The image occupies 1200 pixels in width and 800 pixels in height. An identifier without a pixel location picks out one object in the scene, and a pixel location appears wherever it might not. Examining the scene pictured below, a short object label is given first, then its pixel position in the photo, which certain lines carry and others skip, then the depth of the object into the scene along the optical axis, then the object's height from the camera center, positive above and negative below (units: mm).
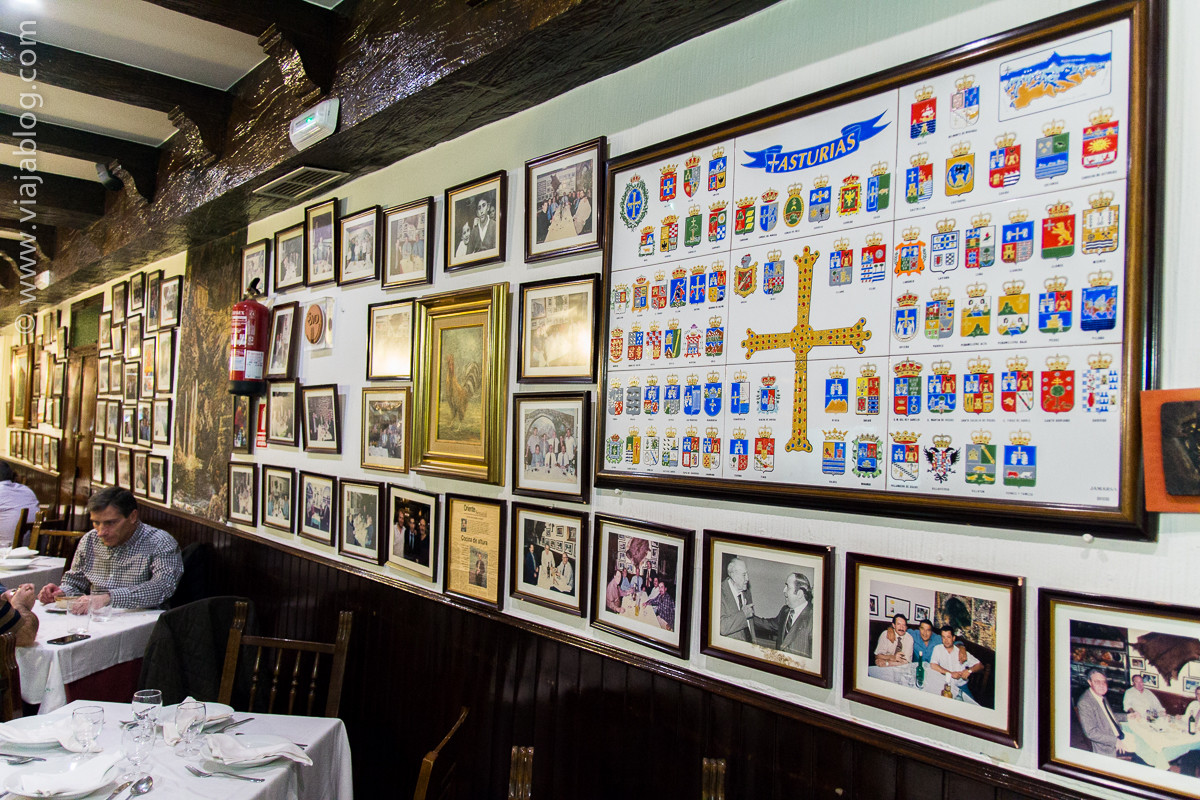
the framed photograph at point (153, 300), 5906 +780
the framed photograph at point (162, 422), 5582 -201
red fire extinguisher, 4242 +299
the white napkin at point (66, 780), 1934 -1052
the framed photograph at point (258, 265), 4422 +821
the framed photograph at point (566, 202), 2436 +708
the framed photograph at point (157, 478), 5652 -644
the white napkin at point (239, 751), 2223 -1092
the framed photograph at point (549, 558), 2455 -532
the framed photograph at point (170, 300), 5555 +736
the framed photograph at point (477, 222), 2807 +723
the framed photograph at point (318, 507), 3711 -560
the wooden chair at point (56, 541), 5324 -1110
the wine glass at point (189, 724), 2299 -1043
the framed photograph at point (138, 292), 6250 +891
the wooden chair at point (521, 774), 1552 -791
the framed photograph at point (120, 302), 6672 +859
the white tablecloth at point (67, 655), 3189 -1183
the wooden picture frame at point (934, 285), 1415 +302
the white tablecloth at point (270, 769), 2104 -1149
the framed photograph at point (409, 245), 3160 +699
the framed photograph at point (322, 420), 3705 -105
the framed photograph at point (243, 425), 4484 -171
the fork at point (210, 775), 2180 -1124
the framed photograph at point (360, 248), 3480 +746
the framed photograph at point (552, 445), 2432 -139
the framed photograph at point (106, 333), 6970 +594
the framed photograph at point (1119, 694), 1310 -516
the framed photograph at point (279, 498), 4062 -562
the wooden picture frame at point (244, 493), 4406 -588
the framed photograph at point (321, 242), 3785 +836
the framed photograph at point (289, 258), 4074 +796
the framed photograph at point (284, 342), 4102 +324
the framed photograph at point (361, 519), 3410 -567
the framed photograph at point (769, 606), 1816 -513
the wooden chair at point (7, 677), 2666 -1046
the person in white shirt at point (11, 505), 6066 -945
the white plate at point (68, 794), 1933 -1062
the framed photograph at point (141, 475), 5961 -660
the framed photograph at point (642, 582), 2129 -534
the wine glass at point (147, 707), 2148 -967
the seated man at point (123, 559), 4086 -941
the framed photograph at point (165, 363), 5547 +250
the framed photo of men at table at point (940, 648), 1517 -516
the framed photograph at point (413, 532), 3082 -563
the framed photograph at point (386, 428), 3254 -123
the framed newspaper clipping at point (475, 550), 2766 -571
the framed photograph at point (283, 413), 4059 -79
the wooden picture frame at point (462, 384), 2775 +76
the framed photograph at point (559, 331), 2424 +256
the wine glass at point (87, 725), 2189 -996
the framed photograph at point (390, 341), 3262 +276
